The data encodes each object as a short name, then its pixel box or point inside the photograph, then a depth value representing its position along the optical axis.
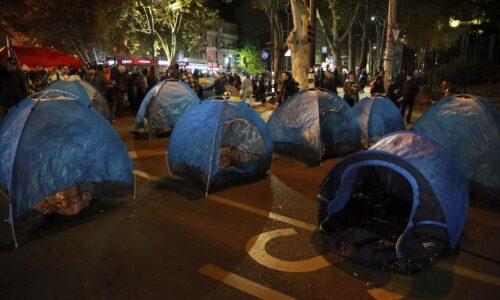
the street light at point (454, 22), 20.70
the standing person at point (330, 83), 12.30
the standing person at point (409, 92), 13.64
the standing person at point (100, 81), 14.61
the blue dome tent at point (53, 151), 5.45
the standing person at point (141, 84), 15.90
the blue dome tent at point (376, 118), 10.16
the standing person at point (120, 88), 15.50
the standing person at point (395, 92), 14.14
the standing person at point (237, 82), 18.58
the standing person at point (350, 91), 13.07
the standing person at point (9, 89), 9.55
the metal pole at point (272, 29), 24.61
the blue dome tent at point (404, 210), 4.47
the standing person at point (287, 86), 13.27
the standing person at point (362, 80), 24.50
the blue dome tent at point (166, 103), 11.73
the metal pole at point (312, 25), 14.05
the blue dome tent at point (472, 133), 6.91
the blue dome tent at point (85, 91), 11.85
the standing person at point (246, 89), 16.73
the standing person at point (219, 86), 14.73
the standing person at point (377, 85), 14.45
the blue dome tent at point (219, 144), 7.12
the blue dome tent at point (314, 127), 9.09
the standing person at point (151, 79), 16.38
